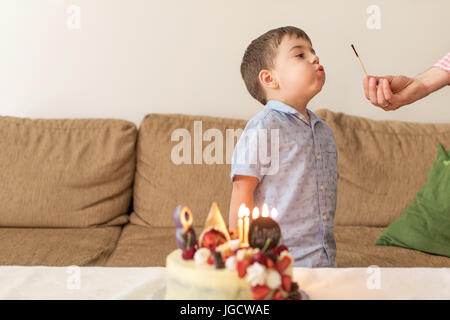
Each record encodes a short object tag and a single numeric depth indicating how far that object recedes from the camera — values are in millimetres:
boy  1195
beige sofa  2006
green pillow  1782
